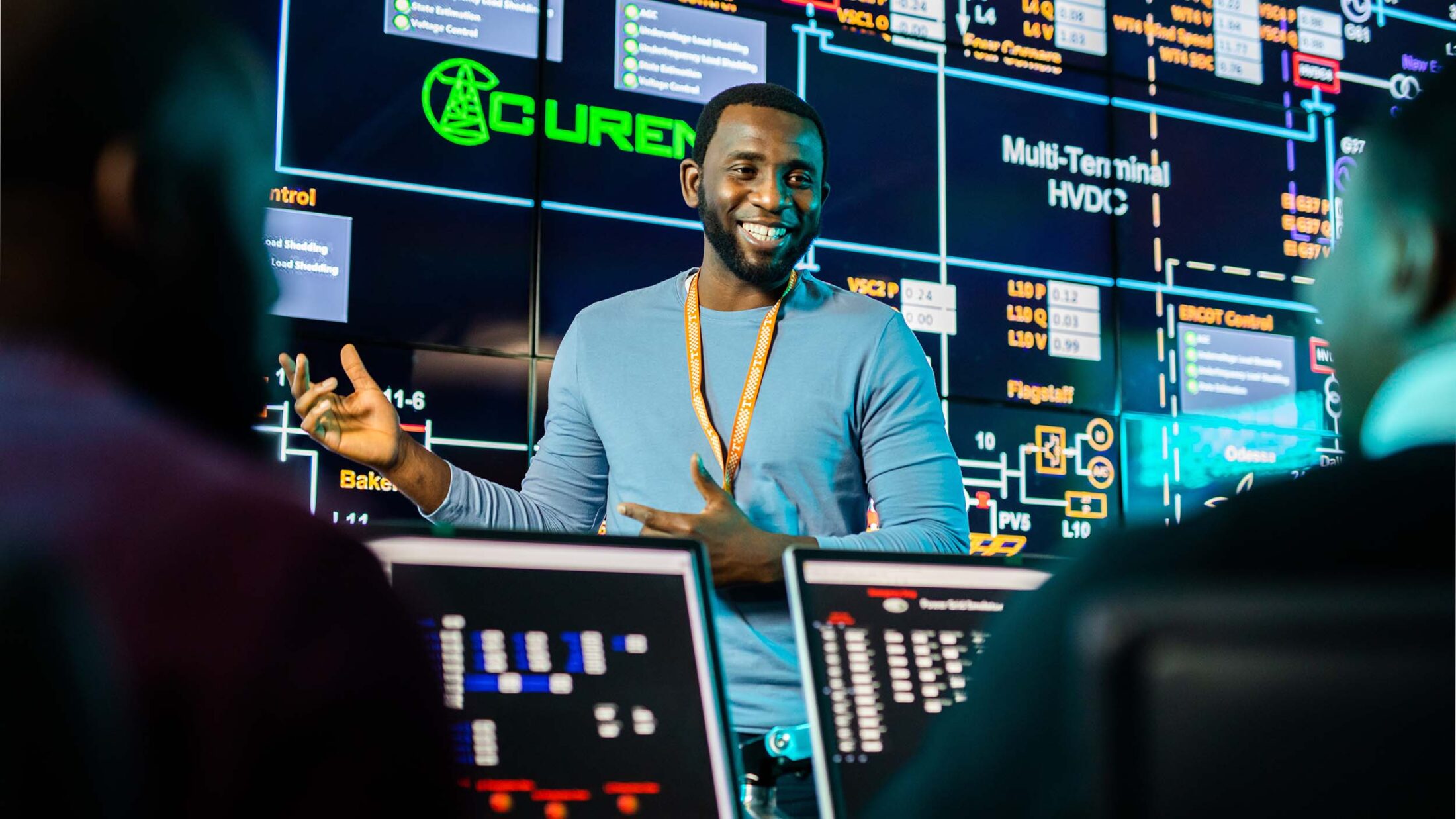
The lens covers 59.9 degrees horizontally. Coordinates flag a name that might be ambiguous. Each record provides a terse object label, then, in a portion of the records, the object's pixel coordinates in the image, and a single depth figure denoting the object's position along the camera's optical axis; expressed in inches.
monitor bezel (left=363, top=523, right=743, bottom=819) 40.4
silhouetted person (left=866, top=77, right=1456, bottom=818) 22.0
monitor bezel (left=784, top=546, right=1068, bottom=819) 41.6
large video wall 132.9
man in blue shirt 61.9
